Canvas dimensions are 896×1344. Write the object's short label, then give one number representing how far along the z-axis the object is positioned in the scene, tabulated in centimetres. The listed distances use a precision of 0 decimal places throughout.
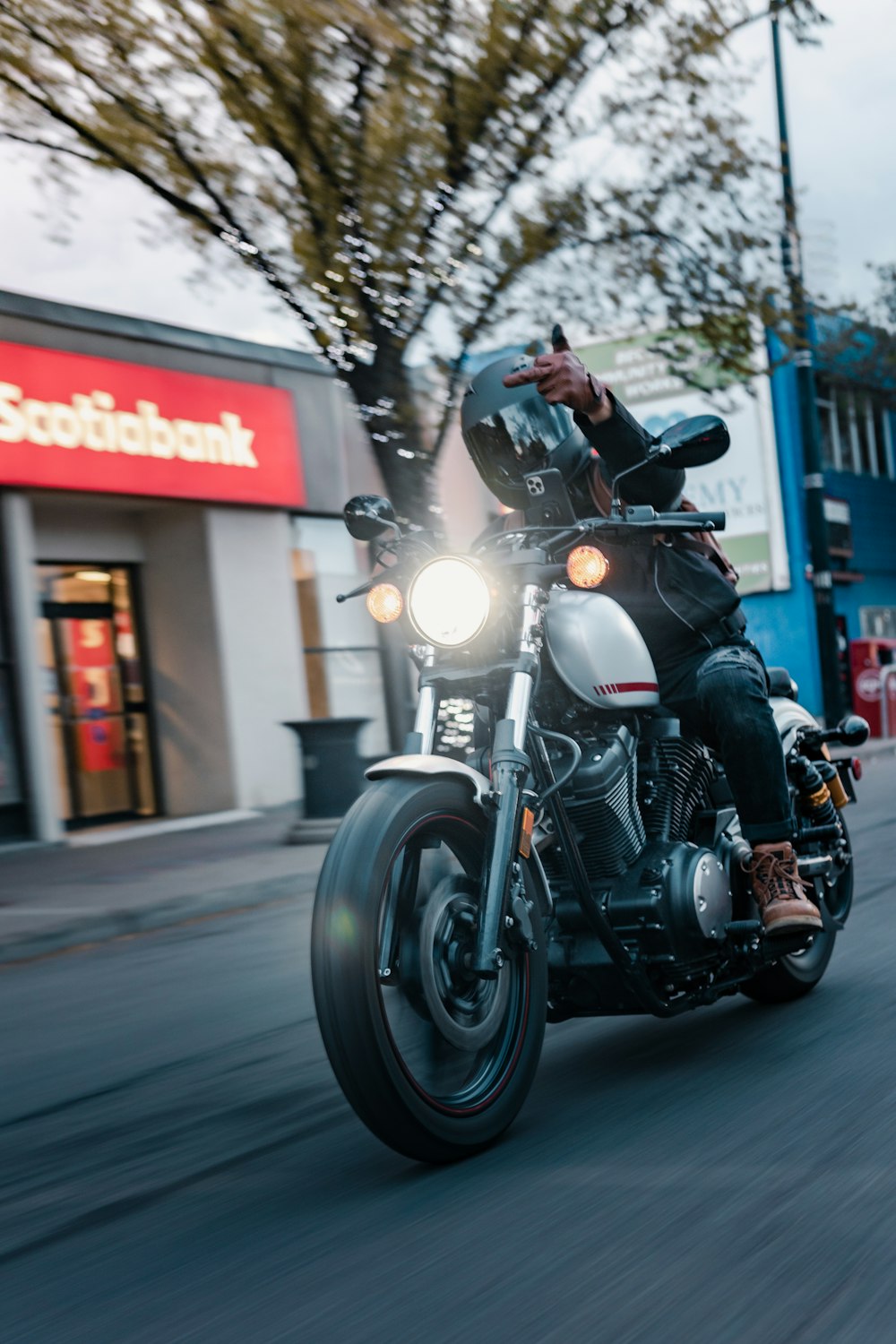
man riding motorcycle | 388
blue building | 2578
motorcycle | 306
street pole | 1878
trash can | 1171
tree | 1101
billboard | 2533
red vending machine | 2002
